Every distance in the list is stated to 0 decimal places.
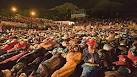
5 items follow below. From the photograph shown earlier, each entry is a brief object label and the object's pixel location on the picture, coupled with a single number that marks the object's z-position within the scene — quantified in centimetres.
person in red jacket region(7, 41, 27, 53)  253
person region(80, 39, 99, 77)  203
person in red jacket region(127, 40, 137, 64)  209
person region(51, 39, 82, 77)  207
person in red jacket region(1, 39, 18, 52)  254
